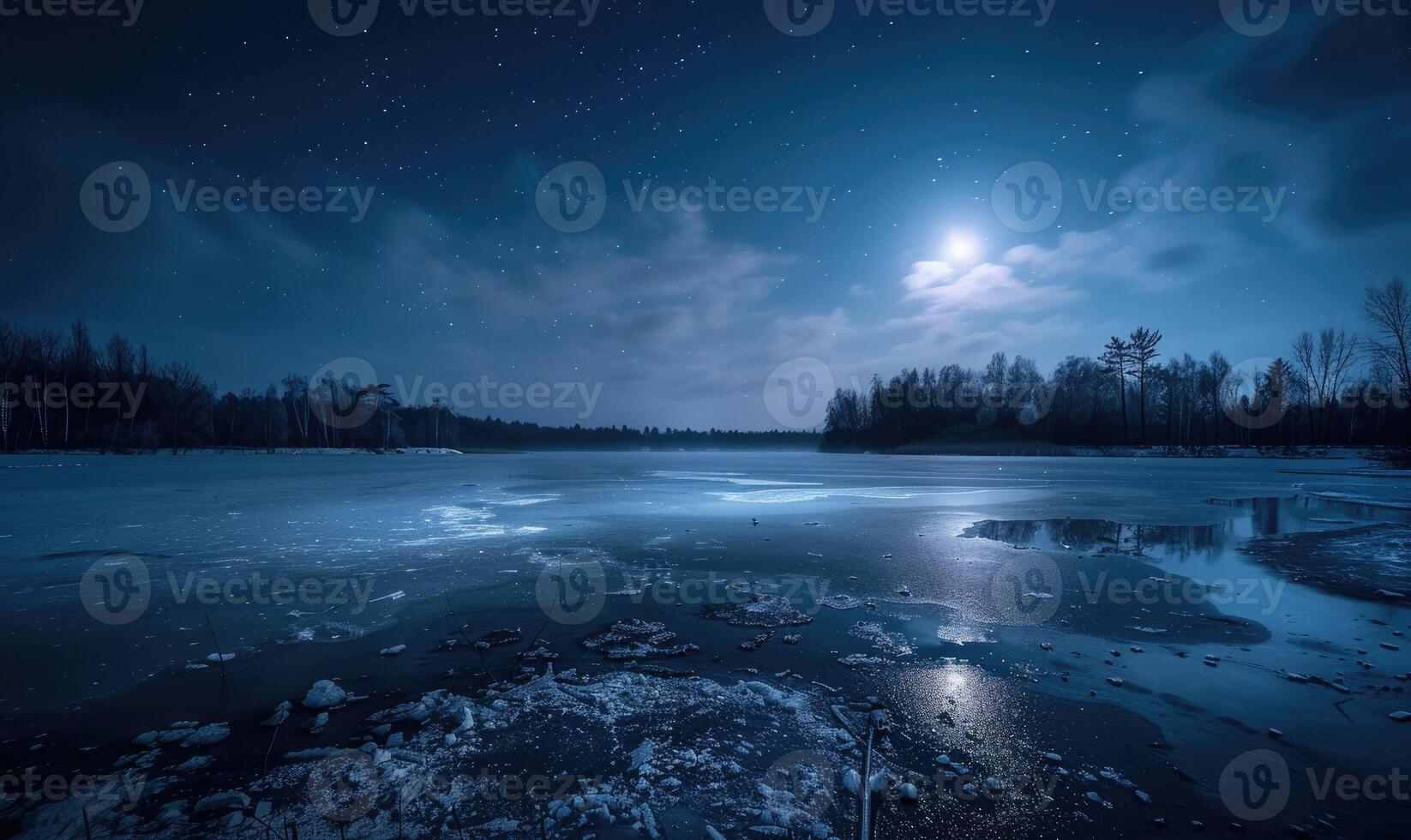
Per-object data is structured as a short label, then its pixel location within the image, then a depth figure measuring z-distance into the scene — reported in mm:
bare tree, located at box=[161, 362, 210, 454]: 53812
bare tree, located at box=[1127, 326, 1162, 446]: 44103
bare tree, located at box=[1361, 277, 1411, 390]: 24125
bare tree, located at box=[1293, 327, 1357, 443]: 42719
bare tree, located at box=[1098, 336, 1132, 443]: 45688
